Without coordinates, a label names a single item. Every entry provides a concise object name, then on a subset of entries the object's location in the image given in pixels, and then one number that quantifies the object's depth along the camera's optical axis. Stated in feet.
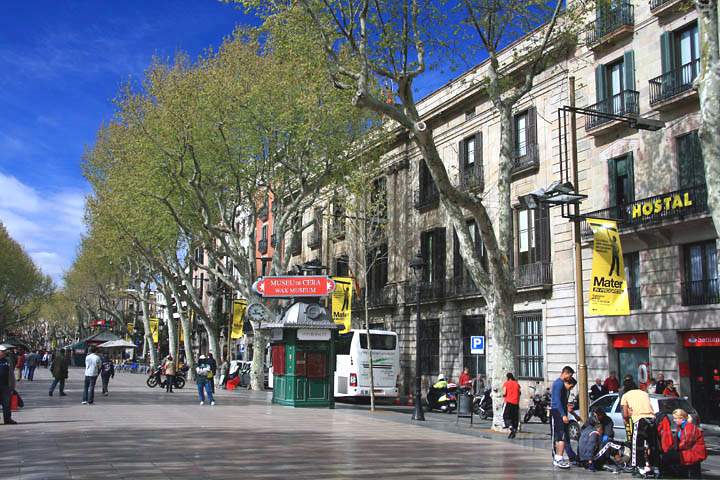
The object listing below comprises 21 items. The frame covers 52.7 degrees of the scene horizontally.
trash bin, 67.85
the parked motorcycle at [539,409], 70.08
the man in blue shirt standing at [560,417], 40.83
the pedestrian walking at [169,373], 101.65
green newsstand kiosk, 78.54
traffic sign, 75.03
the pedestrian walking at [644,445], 38.91
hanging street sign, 79.00
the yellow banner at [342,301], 91.46
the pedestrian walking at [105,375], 89.60
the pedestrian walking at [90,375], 74.38
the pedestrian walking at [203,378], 77.41
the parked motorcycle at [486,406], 72.95
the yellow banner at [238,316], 130.23
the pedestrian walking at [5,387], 55.06
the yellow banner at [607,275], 52.80
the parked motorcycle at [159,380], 115.44
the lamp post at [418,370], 69.10
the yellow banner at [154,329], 183.42
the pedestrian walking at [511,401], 55.47
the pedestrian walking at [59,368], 84.38
